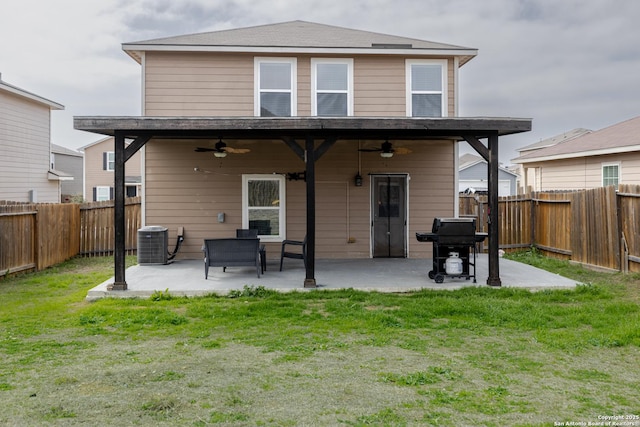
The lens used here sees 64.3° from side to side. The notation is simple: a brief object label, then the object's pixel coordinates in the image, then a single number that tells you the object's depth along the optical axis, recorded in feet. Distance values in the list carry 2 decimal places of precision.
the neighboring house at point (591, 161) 49.57
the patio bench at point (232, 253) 29.30
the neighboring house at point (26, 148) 58.95
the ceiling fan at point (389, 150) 33.51
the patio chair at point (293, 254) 31.37
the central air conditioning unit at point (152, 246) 35.42
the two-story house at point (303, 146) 37.22
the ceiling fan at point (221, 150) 33.24
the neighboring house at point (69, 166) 110.01
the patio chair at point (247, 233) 35.76
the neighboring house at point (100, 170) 97.81
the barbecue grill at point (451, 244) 28.32
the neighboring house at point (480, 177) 116.57
